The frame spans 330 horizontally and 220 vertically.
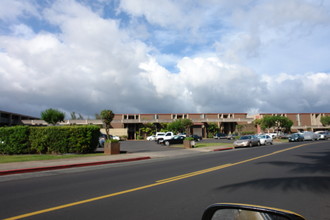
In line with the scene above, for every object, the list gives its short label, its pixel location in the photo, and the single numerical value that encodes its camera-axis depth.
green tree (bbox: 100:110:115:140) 22.14
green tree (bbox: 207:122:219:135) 69.31
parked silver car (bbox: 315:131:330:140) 44.06
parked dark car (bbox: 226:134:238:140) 57.22
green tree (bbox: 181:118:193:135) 61.72
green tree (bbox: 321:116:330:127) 75.57
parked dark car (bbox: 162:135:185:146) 33.75
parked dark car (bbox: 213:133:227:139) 62.56
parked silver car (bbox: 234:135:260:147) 29.11
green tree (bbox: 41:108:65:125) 53.69
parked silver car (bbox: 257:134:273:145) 33.90
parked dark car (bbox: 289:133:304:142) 40.06
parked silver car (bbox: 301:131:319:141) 41.16
